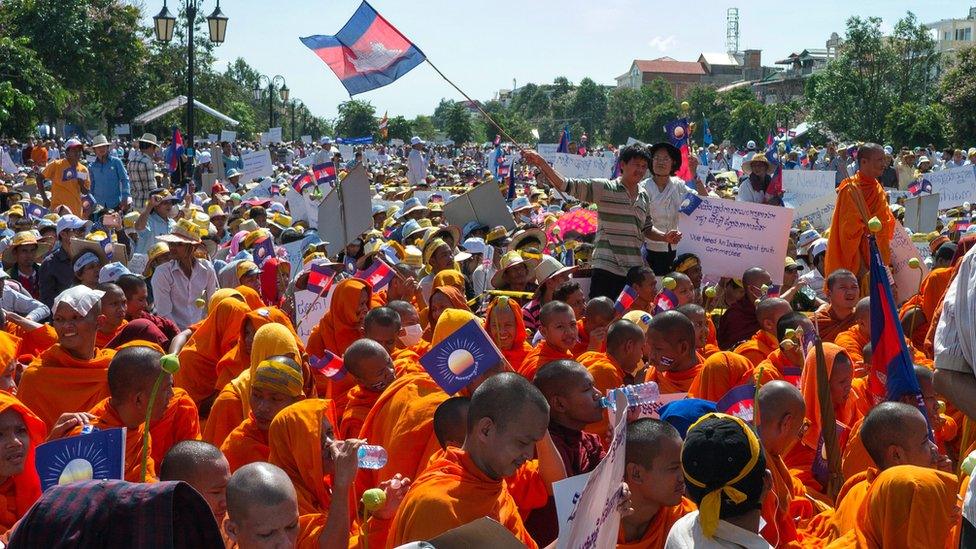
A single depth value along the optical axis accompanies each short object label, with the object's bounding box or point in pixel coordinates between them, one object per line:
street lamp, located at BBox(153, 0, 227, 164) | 20.26
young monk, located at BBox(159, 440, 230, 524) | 4.02
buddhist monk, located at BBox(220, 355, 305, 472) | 4.89
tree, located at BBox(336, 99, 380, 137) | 70.25
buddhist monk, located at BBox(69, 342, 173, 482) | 5.09
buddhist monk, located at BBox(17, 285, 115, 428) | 6.00
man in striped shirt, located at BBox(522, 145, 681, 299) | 8.40
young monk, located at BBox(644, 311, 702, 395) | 6.11
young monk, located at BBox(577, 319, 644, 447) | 6.06
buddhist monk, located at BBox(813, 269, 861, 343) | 7.66
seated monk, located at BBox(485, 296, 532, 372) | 6.77
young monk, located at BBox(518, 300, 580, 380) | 6.52
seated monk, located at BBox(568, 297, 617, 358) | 7.28
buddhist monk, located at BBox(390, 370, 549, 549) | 3.68
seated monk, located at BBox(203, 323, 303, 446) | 5.56
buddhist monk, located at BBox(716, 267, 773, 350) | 8.23
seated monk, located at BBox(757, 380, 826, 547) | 4.67
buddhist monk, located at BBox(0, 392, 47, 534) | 4.49
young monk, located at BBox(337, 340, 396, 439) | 5.53
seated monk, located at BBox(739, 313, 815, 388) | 5.85
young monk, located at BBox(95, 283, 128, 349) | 7.16
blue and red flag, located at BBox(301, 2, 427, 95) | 8.79
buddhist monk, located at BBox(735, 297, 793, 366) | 6.93
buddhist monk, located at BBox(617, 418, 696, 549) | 3.97
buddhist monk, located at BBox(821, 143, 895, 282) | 8.78
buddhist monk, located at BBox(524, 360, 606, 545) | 4.64
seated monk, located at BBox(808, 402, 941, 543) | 4.46
